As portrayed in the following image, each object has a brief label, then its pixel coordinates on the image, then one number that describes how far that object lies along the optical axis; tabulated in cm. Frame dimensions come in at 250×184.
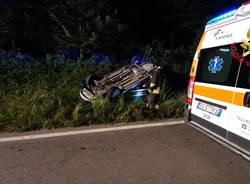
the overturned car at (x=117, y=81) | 388
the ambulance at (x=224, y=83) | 212
